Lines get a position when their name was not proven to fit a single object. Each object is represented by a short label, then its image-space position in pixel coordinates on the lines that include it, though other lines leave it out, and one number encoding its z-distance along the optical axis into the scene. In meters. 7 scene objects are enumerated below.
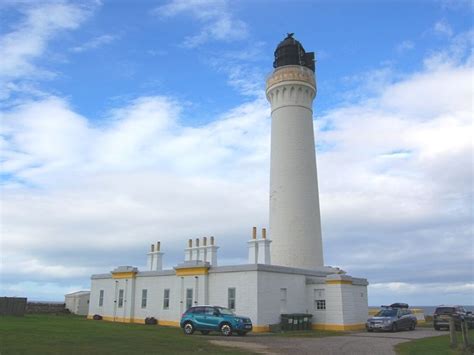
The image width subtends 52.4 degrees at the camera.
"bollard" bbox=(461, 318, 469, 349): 18.58
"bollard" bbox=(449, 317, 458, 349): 19.27
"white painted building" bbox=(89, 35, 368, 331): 28.72
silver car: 28.25
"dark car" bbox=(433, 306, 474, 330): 29.95
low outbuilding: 43.78
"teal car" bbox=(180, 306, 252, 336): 23.75
